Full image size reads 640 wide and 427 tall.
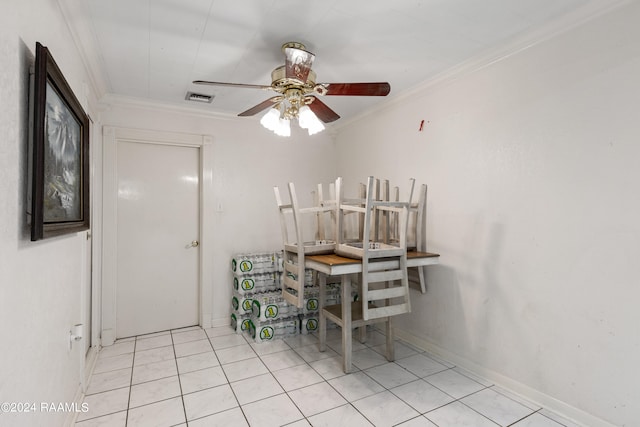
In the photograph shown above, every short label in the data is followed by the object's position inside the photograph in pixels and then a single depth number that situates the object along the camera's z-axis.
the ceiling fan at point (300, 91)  2.09
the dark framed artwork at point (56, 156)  1.24
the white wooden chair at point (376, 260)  2.33
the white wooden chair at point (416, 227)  2.83
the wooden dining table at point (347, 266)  2.32
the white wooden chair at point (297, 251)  2.53
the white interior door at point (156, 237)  3.37
